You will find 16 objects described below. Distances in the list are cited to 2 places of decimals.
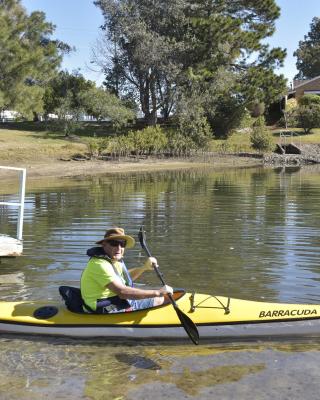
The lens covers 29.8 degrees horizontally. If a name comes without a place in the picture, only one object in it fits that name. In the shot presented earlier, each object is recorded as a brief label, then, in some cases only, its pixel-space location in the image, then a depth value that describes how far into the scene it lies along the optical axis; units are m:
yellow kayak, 6.70
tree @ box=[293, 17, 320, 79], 93.44
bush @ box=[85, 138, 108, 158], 39.69
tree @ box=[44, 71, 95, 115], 46.50
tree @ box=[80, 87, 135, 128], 45.66
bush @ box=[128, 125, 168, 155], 41.44
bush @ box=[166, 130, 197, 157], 43.38
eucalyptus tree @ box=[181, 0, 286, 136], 47.94
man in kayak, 6.61
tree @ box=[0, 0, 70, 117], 37.47
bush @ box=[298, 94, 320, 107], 54.00
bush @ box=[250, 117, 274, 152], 45.53
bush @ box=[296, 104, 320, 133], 50.88
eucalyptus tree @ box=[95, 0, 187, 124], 46.19
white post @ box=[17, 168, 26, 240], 10.90
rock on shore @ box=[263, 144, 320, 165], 44.72
